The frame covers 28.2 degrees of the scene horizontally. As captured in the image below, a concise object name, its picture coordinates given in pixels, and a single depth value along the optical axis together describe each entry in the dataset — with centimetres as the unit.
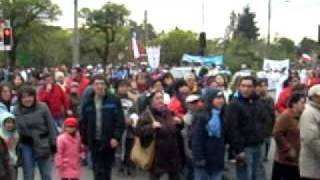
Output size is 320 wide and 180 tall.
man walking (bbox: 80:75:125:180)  869
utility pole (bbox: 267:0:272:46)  5133
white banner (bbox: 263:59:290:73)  3107
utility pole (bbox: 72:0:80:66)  2726
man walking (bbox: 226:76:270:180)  851
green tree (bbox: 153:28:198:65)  7360
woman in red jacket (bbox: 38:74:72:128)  1221
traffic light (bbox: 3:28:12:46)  1854
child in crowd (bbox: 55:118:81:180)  858
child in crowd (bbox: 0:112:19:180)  757
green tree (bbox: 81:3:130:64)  6520
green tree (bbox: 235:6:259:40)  10142
